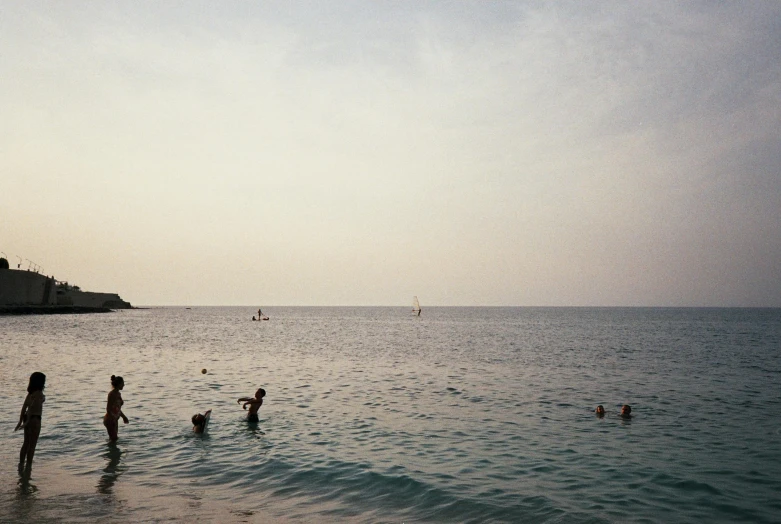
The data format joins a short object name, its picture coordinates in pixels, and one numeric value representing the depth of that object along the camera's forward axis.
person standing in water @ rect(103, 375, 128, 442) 16.64
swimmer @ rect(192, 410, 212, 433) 18.27
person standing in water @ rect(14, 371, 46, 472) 13.12
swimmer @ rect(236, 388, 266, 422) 20.33
